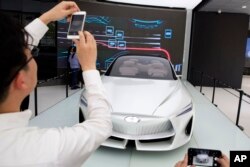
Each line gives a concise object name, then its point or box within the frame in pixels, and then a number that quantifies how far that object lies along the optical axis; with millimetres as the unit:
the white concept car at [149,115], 2713
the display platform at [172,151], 2770
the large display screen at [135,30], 9516
